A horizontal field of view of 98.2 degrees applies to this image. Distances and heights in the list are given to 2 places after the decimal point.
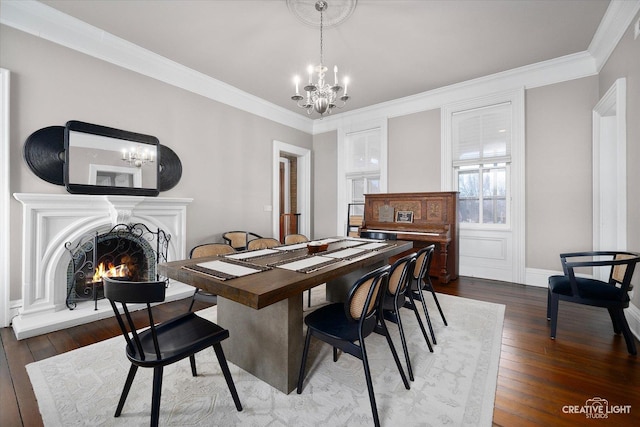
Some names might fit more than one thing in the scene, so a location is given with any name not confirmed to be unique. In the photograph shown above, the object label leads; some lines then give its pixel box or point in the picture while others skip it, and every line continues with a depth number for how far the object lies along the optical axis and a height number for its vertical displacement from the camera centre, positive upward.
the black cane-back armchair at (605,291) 2.18 -0.63
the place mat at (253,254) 2.20 -0.33
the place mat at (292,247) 2.58 -0.32
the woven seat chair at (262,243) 3.30 -0.35
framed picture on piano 4.61 -0.03
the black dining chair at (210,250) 2.76 -0.37
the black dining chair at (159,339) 1.26 -0.68
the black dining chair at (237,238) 4.28 -0.38
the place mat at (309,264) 1.74 -0.34
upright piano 4.07 -0.11
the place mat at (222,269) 1.59 -0.35
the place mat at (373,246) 2.60 -0.31
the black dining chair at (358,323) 1.52 -0.68
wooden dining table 1.44 -0.39
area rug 1.52 -1.11
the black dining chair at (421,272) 2.33 -0.50
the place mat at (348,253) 2.19 -0.32
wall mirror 2.90 +0.61
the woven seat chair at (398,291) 1.88 -0.56
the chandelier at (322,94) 2.60 +1.17
